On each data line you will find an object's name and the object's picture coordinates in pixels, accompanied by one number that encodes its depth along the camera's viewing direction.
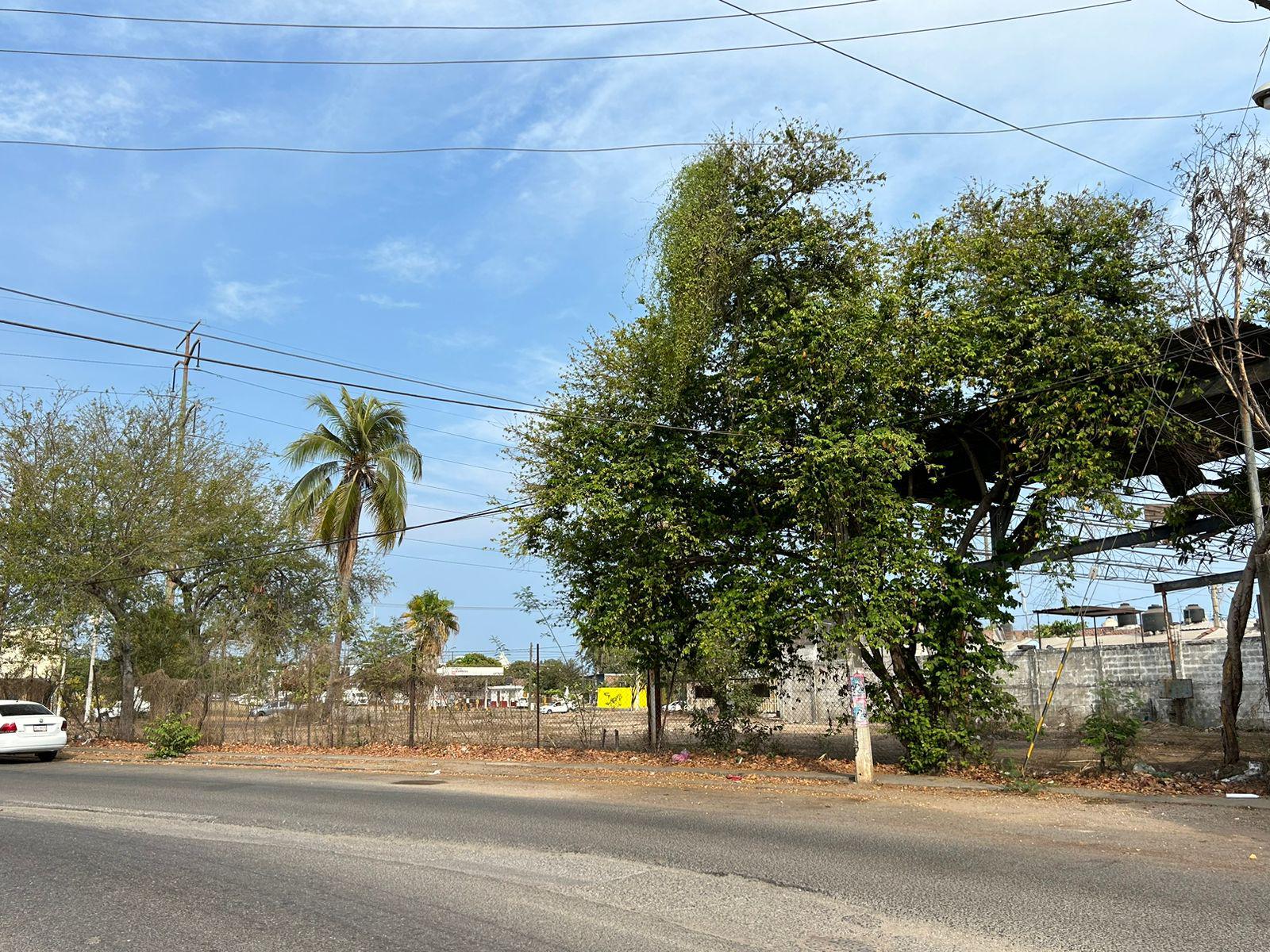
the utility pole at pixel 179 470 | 26.77
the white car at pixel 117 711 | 28.34
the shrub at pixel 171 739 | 22.47
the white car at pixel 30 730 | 20.95
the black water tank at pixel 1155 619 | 35.47
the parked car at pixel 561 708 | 22.33
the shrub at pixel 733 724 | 19.06
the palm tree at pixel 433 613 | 47.28
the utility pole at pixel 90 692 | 28.62
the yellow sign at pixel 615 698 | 45.54
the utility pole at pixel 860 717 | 15.07
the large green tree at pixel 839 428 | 14.74
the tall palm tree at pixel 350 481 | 31.80
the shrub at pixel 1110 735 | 14.40
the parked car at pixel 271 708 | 25.53
